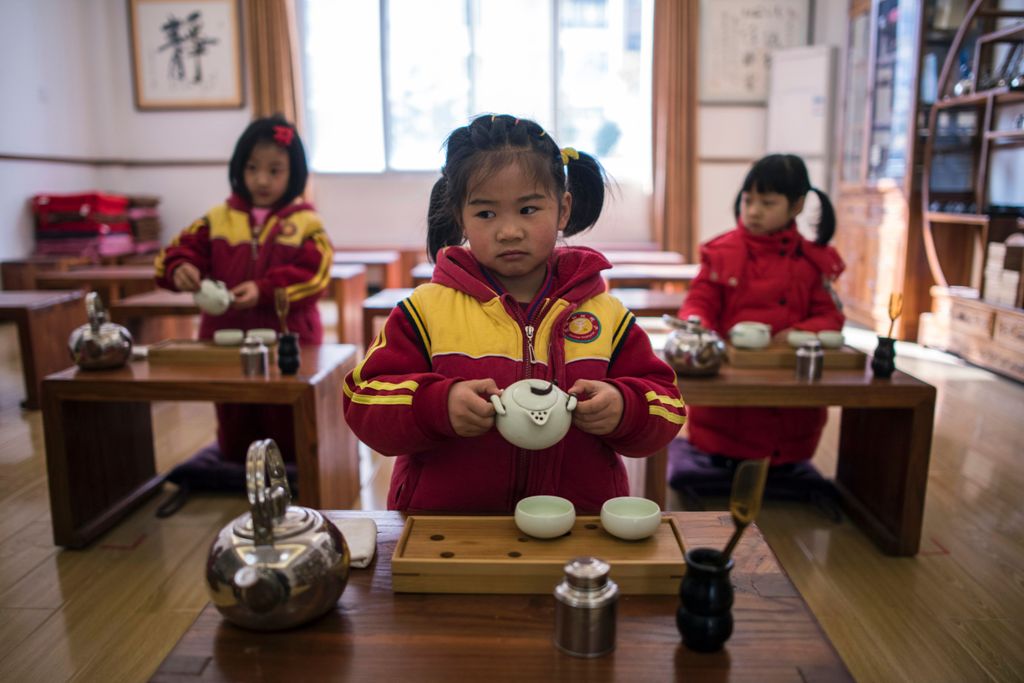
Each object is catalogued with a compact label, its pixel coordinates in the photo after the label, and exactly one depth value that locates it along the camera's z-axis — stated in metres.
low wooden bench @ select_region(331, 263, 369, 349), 4.39
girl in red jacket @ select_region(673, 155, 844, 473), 2.33
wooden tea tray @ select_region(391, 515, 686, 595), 0.83
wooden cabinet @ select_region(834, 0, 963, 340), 4.48
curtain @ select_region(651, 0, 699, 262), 6.19
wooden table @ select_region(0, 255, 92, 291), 5.05
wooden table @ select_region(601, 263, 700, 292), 4.21
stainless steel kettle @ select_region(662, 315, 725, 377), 2.00
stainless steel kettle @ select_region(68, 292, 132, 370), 2.06
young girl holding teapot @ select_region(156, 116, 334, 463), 2.42
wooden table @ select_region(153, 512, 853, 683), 0.70
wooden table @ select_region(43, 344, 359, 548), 1.95
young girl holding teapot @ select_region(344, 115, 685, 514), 1.10
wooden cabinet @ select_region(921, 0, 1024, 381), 3.86
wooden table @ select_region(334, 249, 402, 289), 5.20
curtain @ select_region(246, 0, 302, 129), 6.15
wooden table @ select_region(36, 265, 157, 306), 4.41
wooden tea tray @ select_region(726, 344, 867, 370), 2.12
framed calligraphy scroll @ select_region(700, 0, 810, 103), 6.29
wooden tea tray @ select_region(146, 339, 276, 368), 2.13
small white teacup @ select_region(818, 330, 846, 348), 2.17
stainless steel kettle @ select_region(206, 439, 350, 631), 0.74
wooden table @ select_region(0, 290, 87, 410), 3.35
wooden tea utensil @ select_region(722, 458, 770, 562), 0.69
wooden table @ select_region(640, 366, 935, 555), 1.96
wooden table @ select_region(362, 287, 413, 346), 3.28
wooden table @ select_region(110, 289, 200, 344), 3.57
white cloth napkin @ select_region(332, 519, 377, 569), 0.89
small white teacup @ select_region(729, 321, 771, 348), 2.16
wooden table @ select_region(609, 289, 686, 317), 3.43
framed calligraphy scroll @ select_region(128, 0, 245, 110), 6.28
